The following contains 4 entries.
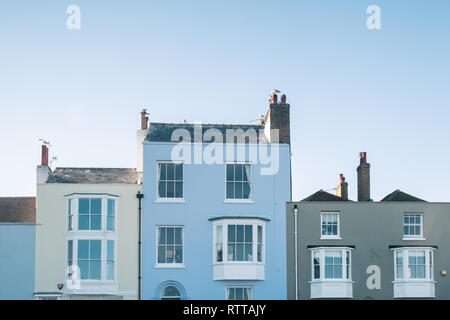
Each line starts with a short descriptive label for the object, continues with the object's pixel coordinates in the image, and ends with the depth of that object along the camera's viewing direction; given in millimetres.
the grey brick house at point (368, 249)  33344
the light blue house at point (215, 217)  31797
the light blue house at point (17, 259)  31297
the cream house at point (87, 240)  31250
